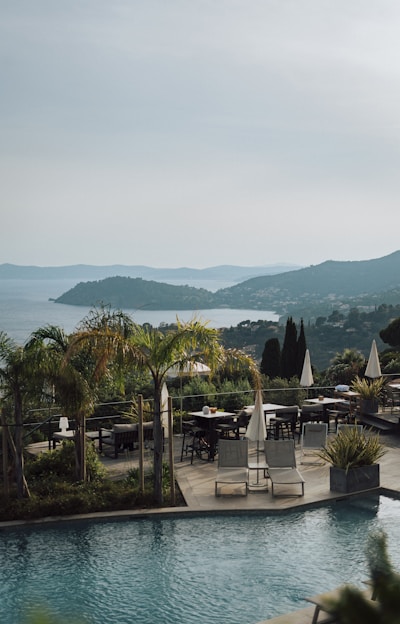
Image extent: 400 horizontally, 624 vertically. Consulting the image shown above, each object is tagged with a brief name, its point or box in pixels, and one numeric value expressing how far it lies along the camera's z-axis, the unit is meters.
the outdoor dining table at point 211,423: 12.54
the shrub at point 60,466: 10.47
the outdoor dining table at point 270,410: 13.75
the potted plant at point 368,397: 15.83
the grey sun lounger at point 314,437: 12.27
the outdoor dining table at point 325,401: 14.64
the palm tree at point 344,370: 22.17
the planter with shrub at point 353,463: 10.28
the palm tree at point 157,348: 9.41
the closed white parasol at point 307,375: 16.59
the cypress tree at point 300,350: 27.80
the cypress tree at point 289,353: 28.10
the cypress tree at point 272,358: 28.50
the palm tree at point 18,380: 9.26
